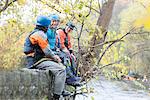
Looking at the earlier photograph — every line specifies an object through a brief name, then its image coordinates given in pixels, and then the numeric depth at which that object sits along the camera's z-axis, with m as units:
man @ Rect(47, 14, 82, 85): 8.25
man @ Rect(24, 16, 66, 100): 7.69
